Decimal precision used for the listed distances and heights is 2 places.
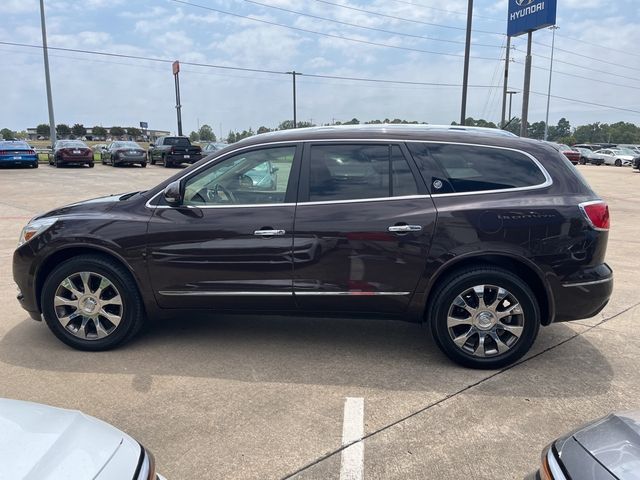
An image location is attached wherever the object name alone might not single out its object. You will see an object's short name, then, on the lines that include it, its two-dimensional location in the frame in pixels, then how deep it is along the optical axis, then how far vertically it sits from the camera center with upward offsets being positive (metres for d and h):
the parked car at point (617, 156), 42.95 -0.73
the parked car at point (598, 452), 1.60 -1.00
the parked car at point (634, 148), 46.00 -0.08
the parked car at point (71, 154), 27.11 -0.54
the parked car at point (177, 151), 28.33 -0.36
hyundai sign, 28.67 +7.37
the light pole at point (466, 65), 20.49 +3.16
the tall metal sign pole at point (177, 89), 46.25 +4.94
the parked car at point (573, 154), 41.39 -0.59
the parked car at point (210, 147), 26.21 -0.13
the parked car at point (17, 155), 25.03 -0.56
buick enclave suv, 3.85 -0.74
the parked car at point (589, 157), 45.52 -0.91
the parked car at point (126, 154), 28.11 -0.54
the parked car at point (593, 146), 55.44 +0.10
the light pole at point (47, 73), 31.44 +4.26
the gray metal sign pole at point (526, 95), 26.77 +2.71
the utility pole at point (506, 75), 28.25 +3.81
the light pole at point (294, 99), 53.56 +4.75
